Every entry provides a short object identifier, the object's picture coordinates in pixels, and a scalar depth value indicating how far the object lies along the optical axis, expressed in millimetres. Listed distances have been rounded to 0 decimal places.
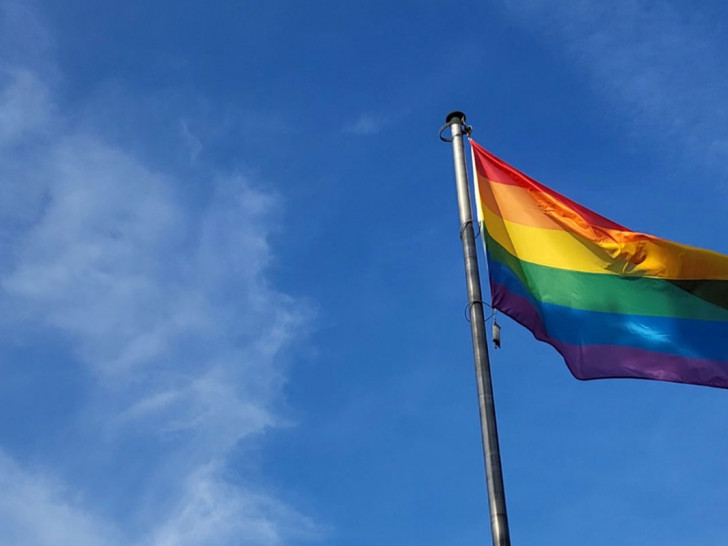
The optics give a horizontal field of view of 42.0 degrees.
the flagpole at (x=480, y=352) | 11672
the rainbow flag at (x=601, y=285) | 15477
